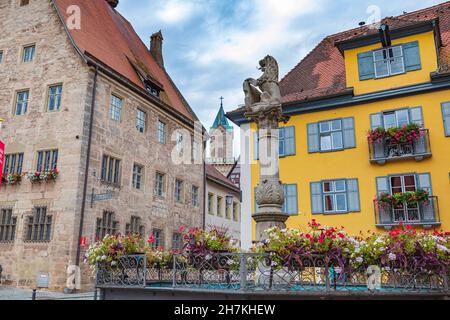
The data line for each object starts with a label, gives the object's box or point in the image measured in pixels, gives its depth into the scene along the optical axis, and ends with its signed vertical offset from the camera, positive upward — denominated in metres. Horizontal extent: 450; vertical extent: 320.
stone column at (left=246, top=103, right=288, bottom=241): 8.35 +1.83
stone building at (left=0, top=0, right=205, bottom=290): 16.64 +5.26
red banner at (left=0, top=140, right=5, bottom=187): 13.52 +3.48
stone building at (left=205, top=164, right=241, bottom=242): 29.31 +4.39
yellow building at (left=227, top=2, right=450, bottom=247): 15.28 +4.96
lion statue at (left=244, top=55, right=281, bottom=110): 9.35 +3.88
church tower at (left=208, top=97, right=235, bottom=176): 62.89 +18.68
